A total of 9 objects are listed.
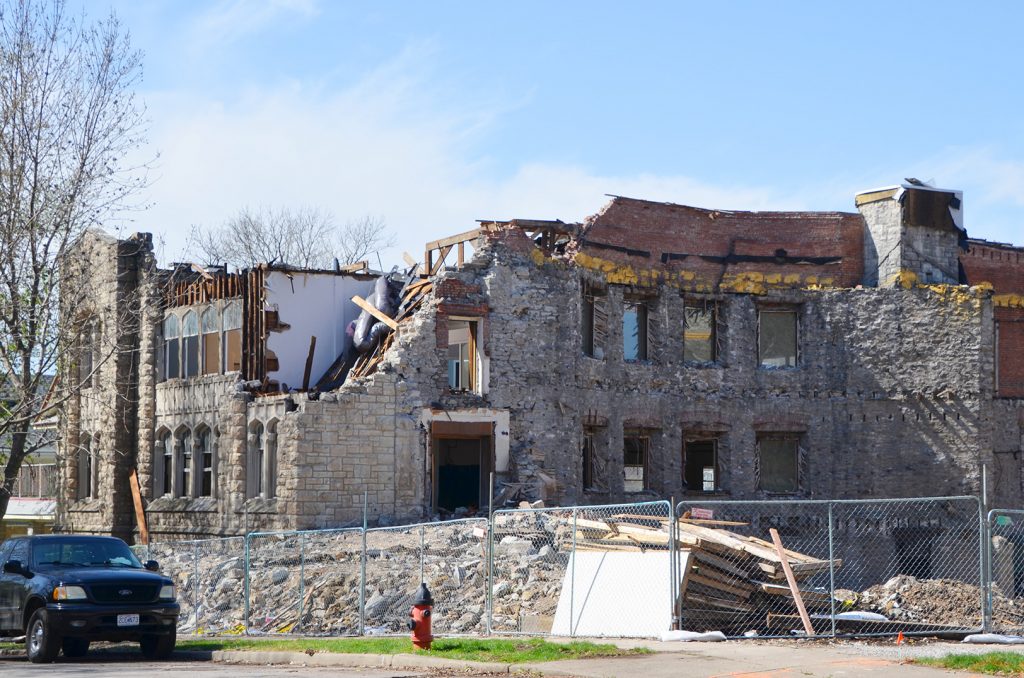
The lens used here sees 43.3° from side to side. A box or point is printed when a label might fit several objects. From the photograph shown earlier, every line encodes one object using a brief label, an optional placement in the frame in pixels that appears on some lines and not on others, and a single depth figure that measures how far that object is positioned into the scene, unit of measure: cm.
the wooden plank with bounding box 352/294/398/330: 2916
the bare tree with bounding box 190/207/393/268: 5991
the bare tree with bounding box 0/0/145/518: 2366
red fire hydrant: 1500
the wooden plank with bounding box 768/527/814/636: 1569
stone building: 2841
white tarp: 1587
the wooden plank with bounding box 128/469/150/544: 3457
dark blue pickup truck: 1661
